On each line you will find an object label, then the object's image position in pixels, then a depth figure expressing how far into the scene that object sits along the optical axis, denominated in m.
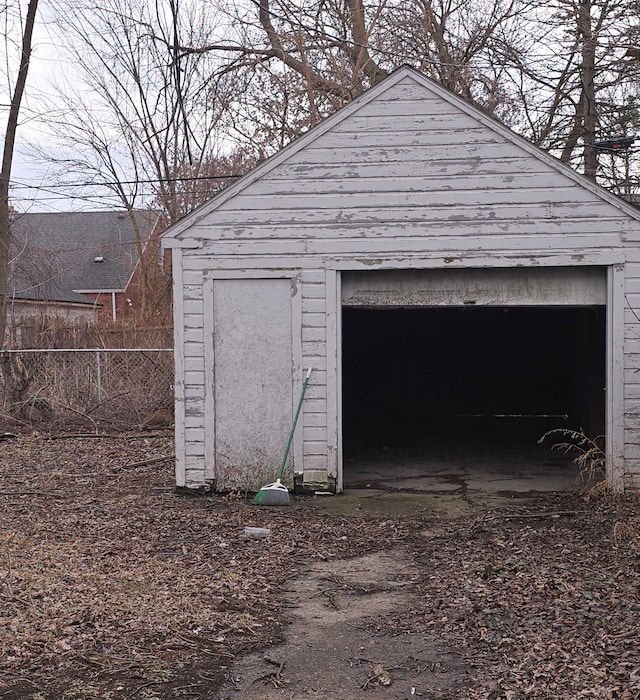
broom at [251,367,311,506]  9.13
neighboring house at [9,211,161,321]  32.59
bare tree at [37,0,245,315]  21.58
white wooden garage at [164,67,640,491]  9.15
